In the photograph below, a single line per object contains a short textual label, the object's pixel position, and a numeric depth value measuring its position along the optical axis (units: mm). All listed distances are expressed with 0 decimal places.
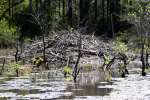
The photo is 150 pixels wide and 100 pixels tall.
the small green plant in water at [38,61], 28386
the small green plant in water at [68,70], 22669
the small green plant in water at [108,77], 22588
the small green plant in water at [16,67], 24600
